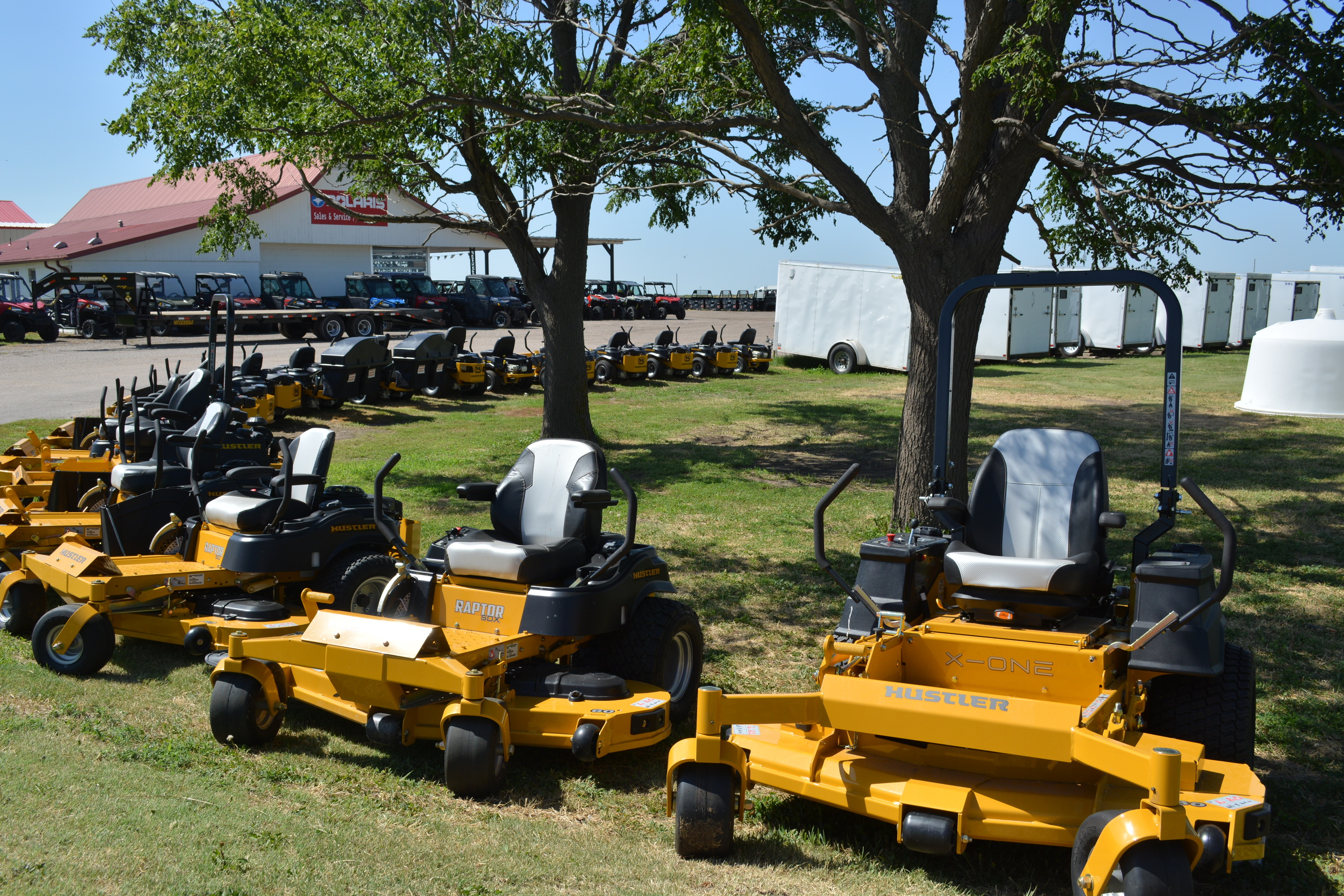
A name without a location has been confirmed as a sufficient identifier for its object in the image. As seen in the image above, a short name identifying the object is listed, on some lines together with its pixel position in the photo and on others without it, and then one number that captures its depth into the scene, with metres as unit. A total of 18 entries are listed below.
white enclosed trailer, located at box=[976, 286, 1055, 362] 27.97
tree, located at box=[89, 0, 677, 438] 9.84
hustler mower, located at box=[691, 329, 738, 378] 25.22
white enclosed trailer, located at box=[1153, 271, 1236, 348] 32.88
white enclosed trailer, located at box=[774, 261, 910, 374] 25.55
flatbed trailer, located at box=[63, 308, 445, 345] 30.06
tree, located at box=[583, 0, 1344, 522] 7.41
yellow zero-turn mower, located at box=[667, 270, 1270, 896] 3.42
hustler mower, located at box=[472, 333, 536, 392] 21.23
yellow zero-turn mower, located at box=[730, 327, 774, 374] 26.52
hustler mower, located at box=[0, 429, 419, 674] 5.83
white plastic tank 15.85
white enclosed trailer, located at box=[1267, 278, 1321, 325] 37.22
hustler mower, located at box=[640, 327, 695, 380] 23.98
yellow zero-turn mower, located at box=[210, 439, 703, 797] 4.60
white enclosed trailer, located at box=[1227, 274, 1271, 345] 34.62
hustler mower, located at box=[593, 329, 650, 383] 22.98
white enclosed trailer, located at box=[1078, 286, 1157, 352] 31.52
